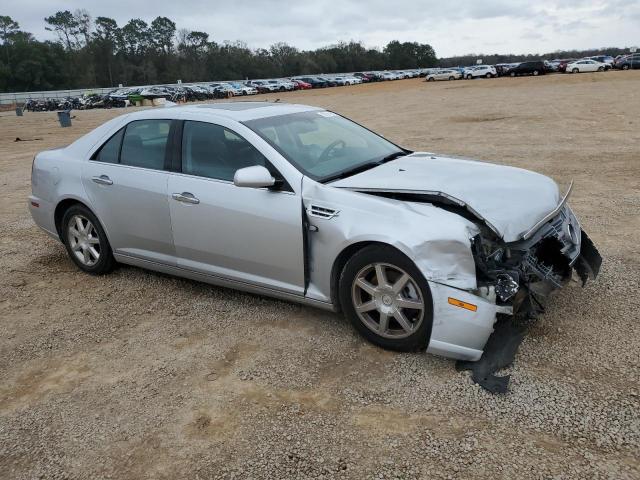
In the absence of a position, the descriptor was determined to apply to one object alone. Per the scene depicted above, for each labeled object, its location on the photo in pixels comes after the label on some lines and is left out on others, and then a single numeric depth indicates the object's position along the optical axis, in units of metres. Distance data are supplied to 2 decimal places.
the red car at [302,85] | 69.62
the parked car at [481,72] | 58.57
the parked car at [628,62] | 51.30
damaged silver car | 3.26
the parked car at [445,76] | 60.72
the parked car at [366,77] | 79.50
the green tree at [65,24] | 112.94
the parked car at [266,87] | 64.78
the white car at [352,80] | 73.56
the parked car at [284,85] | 66.50
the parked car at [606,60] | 53.31
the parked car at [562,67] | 56.57
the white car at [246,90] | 61.19
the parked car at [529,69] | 54.34
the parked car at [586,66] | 51.62
